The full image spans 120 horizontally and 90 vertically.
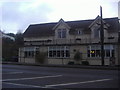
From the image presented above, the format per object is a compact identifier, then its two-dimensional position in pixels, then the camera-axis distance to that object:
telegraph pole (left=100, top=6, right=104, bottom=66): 29.64
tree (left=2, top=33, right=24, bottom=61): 45.44
